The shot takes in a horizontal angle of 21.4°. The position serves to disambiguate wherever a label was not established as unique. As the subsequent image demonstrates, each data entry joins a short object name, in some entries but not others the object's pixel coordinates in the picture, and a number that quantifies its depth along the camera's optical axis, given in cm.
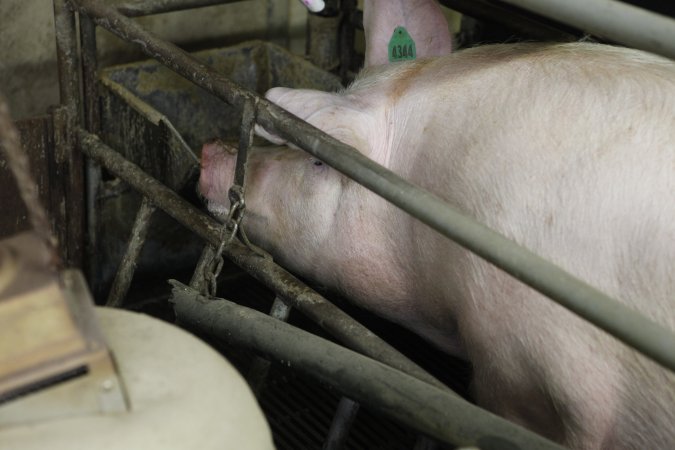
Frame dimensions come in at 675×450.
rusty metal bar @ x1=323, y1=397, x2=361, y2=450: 234
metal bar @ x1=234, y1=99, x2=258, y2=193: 222
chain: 227
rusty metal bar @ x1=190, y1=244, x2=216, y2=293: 240
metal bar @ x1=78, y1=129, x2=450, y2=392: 215
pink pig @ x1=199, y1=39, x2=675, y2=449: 211
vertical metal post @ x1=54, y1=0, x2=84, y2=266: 256
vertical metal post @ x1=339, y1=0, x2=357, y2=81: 305
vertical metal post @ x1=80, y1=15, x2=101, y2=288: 259
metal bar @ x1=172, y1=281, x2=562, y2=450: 193
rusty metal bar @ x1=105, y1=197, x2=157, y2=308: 254
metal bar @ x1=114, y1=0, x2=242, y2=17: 252
